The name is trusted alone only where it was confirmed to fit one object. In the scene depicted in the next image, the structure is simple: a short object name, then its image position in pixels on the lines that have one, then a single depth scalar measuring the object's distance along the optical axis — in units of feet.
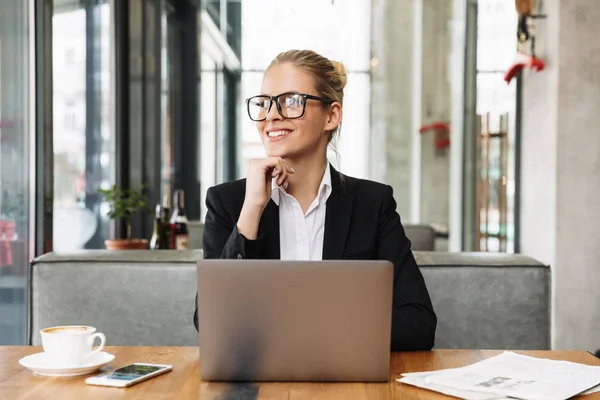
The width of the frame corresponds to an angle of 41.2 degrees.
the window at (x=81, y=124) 11.34
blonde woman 5.76
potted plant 12.05
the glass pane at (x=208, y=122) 23.13
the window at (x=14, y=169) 9.17
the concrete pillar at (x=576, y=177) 12.27
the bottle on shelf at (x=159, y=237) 11.99
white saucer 4.18
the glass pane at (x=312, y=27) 21.94
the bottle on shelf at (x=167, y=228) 12.11
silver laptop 3.85
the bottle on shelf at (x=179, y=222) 11.91
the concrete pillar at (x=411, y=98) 21.59
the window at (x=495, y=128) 16.21
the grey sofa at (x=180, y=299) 7.05
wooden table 3.81
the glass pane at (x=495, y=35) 17.17
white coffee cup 4.25
